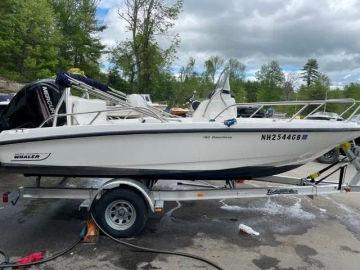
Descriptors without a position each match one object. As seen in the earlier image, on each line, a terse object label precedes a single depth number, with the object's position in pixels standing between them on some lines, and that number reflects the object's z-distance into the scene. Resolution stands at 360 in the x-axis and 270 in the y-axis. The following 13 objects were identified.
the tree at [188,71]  47.88
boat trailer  5.05
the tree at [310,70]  80.00
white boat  4.94
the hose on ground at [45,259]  4.11
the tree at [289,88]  57.93
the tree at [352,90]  52.22
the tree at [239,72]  67.47
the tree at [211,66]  53.30
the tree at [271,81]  59.94
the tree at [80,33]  38.66
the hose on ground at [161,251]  4.40
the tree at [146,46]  26.84
